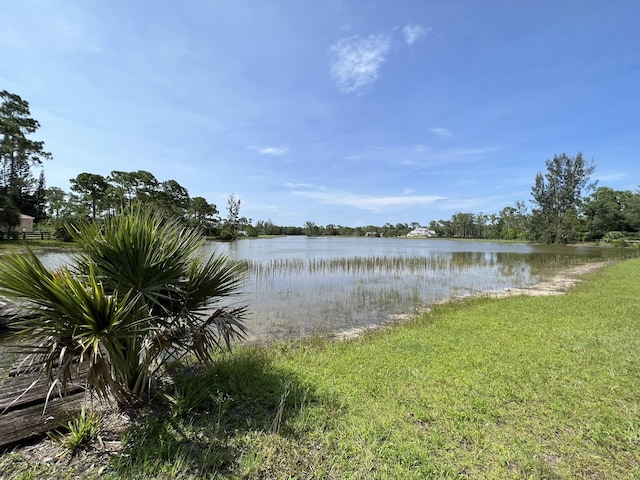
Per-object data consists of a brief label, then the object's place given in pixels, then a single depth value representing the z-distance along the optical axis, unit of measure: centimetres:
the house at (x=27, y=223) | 4034
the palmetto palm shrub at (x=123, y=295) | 225
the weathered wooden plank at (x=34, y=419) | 240
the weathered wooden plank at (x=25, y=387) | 282
